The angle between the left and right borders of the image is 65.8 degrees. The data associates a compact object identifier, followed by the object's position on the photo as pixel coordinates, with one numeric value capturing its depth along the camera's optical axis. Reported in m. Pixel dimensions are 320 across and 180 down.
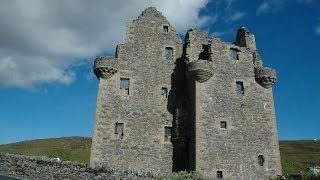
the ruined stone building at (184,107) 20.98
